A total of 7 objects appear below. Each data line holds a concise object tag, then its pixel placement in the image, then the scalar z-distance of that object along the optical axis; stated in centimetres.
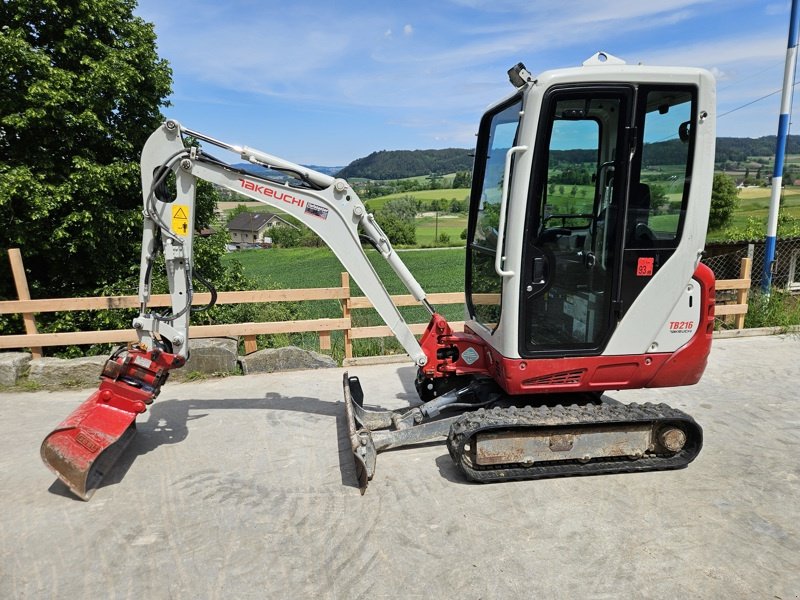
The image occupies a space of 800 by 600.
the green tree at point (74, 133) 784
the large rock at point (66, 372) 645
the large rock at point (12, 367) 637
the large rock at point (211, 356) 672
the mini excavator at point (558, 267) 380
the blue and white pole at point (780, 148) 828
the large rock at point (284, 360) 693
